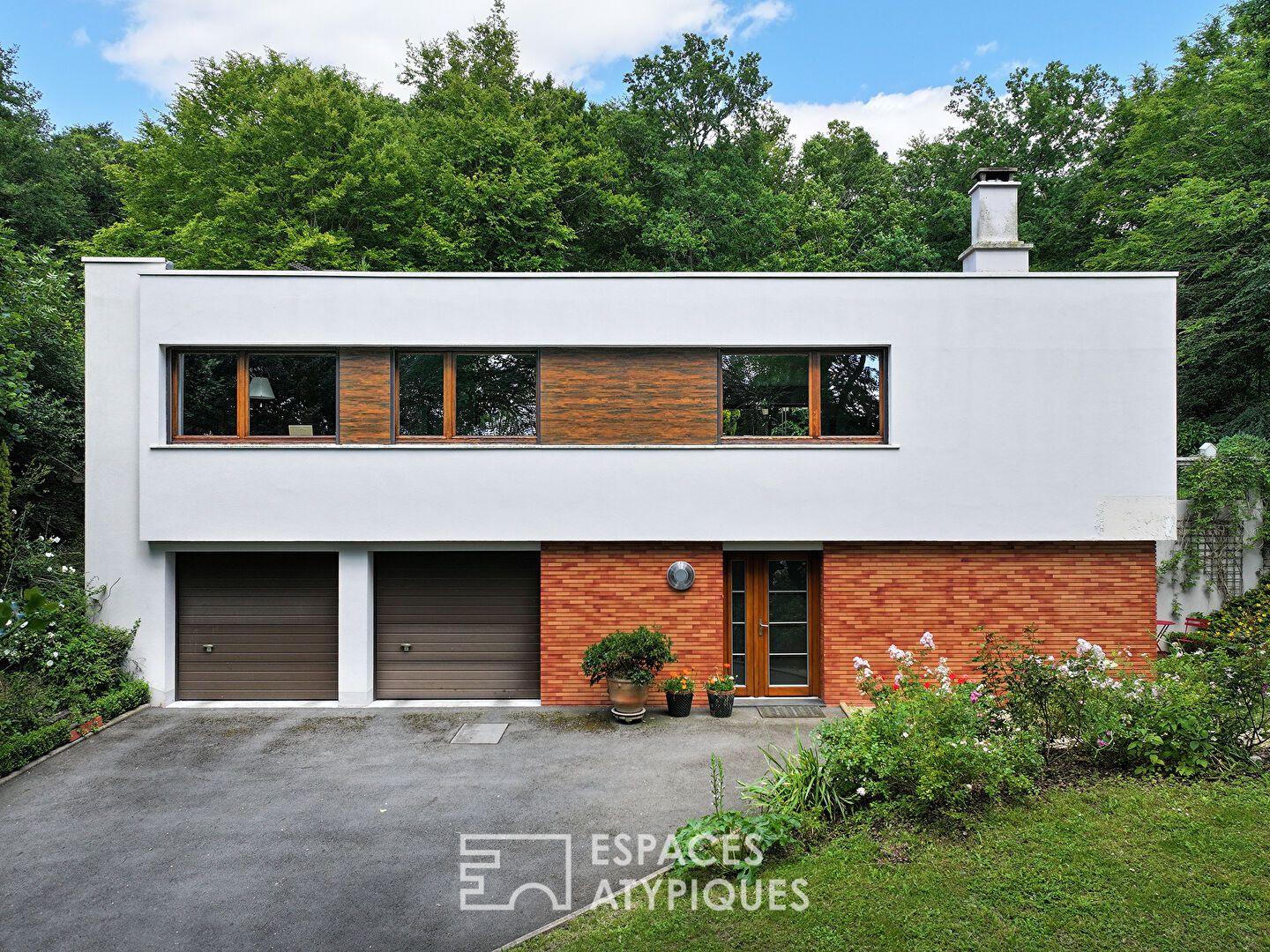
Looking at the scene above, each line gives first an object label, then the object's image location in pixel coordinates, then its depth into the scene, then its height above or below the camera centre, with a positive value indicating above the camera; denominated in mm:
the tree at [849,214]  21234 +9226
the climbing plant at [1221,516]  10094 -701
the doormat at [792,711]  9180 -3461
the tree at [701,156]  21266 +11353
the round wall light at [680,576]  9523 -1555
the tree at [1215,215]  14242 +6127
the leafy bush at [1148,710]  5770 -2215
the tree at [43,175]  21000 +10484
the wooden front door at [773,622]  9914 -2336
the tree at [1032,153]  22125 +12250
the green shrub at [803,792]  5523 -2855
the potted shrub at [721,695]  9062 -3168
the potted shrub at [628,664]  8719 -2636
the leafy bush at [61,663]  7805 -2610
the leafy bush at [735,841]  4887 -2903
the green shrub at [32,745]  7230 -3238
